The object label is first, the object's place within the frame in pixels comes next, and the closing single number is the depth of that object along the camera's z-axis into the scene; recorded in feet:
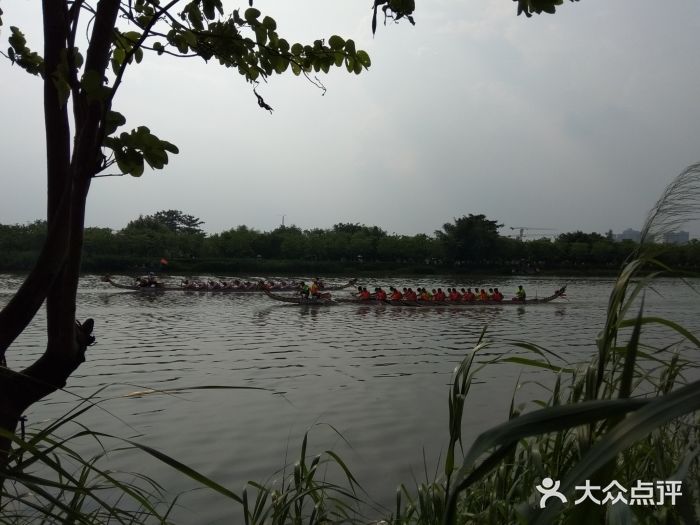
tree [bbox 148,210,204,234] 307.58
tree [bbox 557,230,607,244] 246.88
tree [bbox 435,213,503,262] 218.38
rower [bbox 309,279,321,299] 80.79
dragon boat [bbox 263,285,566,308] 79.10
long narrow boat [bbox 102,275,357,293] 100.68
